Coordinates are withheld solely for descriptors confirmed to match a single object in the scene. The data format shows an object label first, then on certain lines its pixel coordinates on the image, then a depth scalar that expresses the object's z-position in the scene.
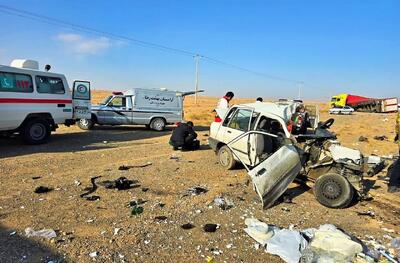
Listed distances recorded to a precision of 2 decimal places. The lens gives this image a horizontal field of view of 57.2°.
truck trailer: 50.96
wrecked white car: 6.23
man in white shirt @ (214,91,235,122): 11.22
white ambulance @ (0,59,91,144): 10.95
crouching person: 11.63
